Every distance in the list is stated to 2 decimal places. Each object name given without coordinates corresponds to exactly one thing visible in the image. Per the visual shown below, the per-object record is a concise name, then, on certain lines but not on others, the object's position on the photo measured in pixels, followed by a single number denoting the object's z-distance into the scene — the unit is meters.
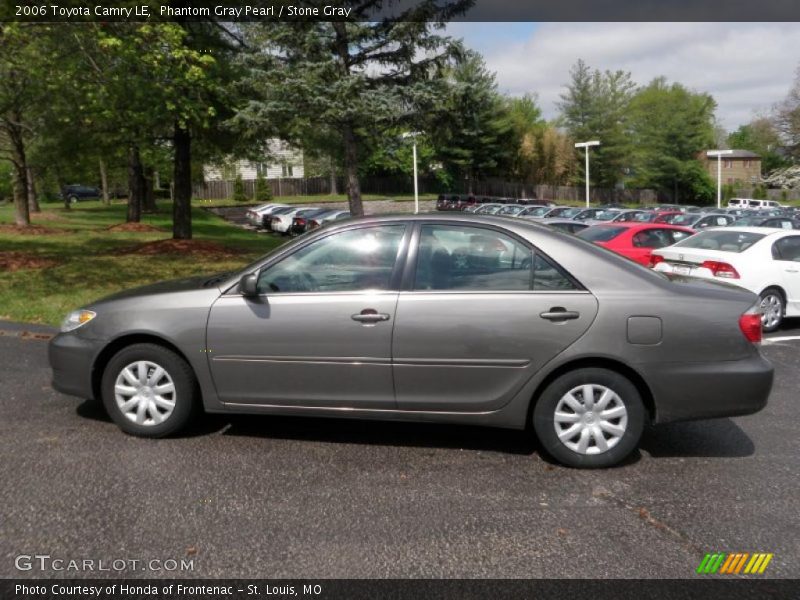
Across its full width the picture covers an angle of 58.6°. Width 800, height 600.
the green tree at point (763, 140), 56.00
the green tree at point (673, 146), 63.31
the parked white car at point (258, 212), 37.16
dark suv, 58.63
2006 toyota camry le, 4.43
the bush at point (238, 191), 57.38
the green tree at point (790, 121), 51.34
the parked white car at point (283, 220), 31.82
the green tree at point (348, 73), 17.45
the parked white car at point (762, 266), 9.88
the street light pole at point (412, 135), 19.96
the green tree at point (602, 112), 63.59
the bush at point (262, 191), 58.34
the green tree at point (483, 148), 57.41
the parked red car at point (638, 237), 13.30
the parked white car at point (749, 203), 55.80
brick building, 100.00
